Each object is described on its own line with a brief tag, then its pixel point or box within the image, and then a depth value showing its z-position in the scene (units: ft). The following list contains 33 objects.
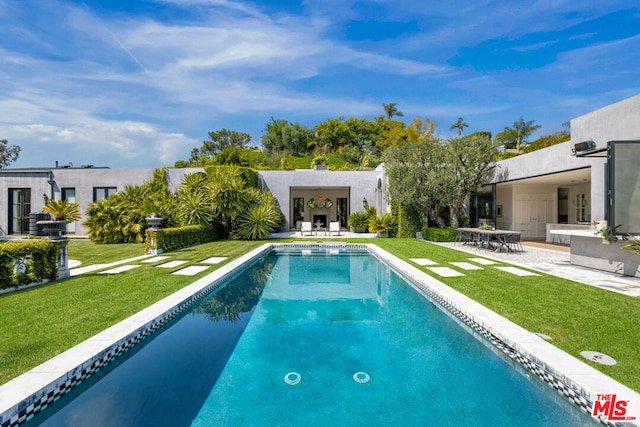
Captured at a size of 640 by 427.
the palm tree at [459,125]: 162.12
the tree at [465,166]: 46.44
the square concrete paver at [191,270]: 24.39
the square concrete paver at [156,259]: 30.37
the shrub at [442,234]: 48.65
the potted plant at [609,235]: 22.93
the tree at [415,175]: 47.91
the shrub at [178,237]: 35.22
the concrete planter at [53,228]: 22.20
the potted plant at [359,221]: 61.87
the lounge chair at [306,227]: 56.53
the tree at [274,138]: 170.22
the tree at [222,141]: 188.75
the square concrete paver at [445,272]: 24.06
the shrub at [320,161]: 88.81
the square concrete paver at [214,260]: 29.66
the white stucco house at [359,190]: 40.73
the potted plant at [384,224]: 54.19
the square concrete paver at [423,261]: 28.99
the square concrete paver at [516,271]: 24.05
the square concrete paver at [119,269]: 24.76
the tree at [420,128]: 153.88
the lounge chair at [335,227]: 57.05
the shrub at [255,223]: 51.55
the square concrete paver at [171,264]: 27.22
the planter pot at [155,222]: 35.71
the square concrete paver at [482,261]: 29.04
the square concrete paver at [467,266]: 26.48
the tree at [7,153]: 116.47
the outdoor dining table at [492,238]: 36.50
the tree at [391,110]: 178.29
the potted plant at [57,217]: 22.26
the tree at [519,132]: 153.28
